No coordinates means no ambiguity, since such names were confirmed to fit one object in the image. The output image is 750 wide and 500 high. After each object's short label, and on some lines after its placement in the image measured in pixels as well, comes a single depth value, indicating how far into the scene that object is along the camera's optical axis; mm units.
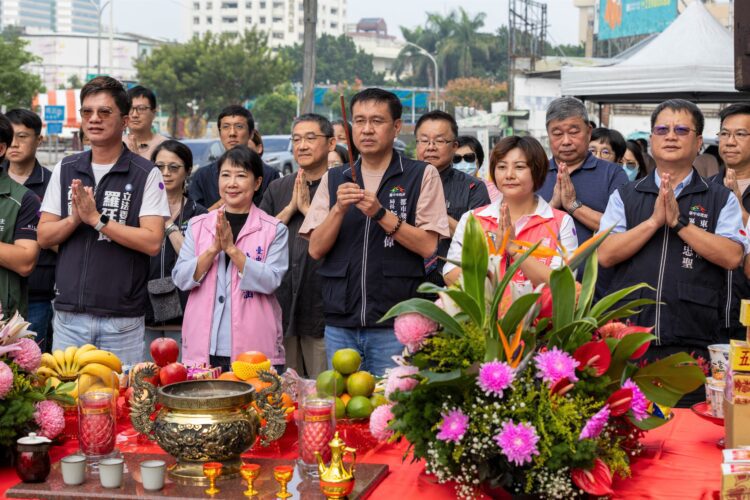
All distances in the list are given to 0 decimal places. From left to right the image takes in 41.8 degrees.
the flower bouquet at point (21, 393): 2432
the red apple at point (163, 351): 2891
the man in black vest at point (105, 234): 3867
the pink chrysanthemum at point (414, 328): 2215
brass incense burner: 2266
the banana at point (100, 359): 2980
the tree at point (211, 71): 41875
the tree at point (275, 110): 52844
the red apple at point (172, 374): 2734
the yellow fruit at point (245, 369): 2776
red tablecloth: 2277
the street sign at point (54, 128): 26266
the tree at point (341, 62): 84800
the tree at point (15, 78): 31984
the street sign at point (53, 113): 26131
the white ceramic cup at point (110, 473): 2232
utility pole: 9448
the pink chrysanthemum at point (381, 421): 2389
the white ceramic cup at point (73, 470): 2258
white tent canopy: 7848
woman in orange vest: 3355
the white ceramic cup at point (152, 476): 2219
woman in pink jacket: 3855
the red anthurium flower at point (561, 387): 2127
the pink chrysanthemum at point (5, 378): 2400
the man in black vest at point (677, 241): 3484
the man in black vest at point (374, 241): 3805
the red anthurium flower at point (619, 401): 2223
